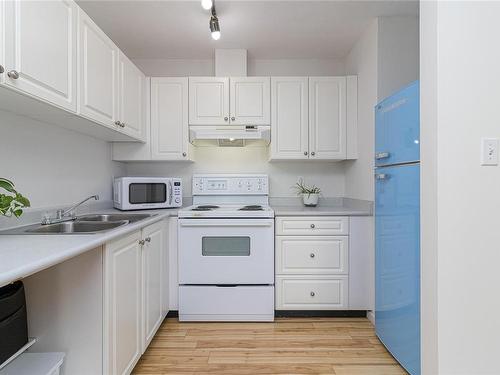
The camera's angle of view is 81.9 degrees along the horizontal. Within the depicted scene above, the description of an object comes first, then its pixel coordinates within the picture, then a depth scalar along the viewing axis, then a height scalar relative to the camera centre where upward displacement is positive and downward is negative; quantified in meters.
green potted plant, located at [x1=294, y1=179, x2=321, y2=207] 2.85 -0.07
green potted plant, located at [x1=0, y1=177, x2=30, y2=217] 1.16 -0.05
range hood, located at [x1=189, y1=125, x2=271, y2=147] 2.63 +0.50
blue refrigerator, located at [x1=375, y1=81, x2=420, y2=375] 1.56 -0.23
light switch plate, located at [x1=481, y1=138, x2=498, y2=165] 1.23 +0.16
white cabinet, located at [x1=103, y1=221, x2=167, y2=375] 1.34 -0.61
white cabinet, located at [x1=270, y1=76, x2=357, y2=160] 2.69 +0.65
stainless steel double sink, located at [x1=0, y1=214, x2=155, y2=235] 1.51 -0.22
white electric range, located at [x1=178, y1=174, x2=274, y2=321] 2.33 -0.63
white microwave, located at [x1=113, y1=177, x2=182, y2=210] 2.46 -0.04
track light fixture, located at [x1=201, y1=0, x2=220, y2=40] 1.85 +1.17
